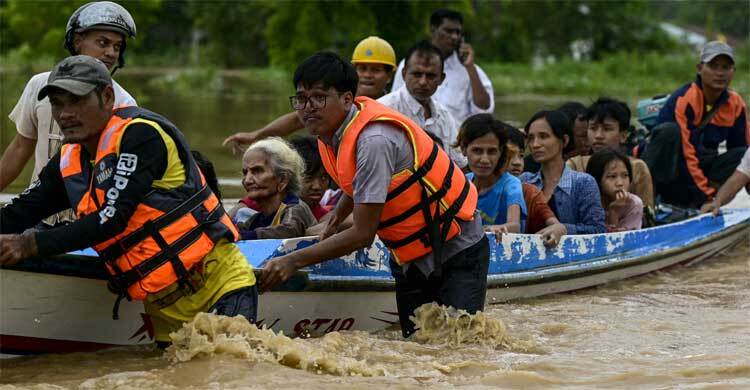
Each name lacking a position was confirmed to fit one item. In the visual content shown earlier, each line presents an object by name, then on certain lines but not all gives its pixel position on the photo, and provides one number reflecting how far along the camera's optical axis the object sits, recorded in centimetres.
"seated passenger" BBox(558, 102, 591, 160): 1697
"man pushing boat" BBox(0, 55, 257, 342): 832
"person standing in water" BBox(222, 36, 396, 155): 1579
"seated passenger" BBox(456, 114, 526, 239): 1277
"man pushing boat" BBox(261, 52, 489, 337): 915
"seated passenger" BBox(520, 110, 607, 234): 1425
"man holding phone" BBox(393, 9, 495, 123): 1869
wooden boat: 947
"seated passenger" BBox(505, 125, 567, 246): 1380
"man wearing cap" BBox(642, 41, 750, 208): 1866
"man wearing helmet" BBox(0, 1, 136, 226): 1056
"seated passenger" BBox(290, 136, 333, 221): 1314
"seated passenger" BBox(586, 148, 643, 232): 1531
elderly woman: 1170
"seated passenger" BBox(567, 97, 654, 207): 1634
